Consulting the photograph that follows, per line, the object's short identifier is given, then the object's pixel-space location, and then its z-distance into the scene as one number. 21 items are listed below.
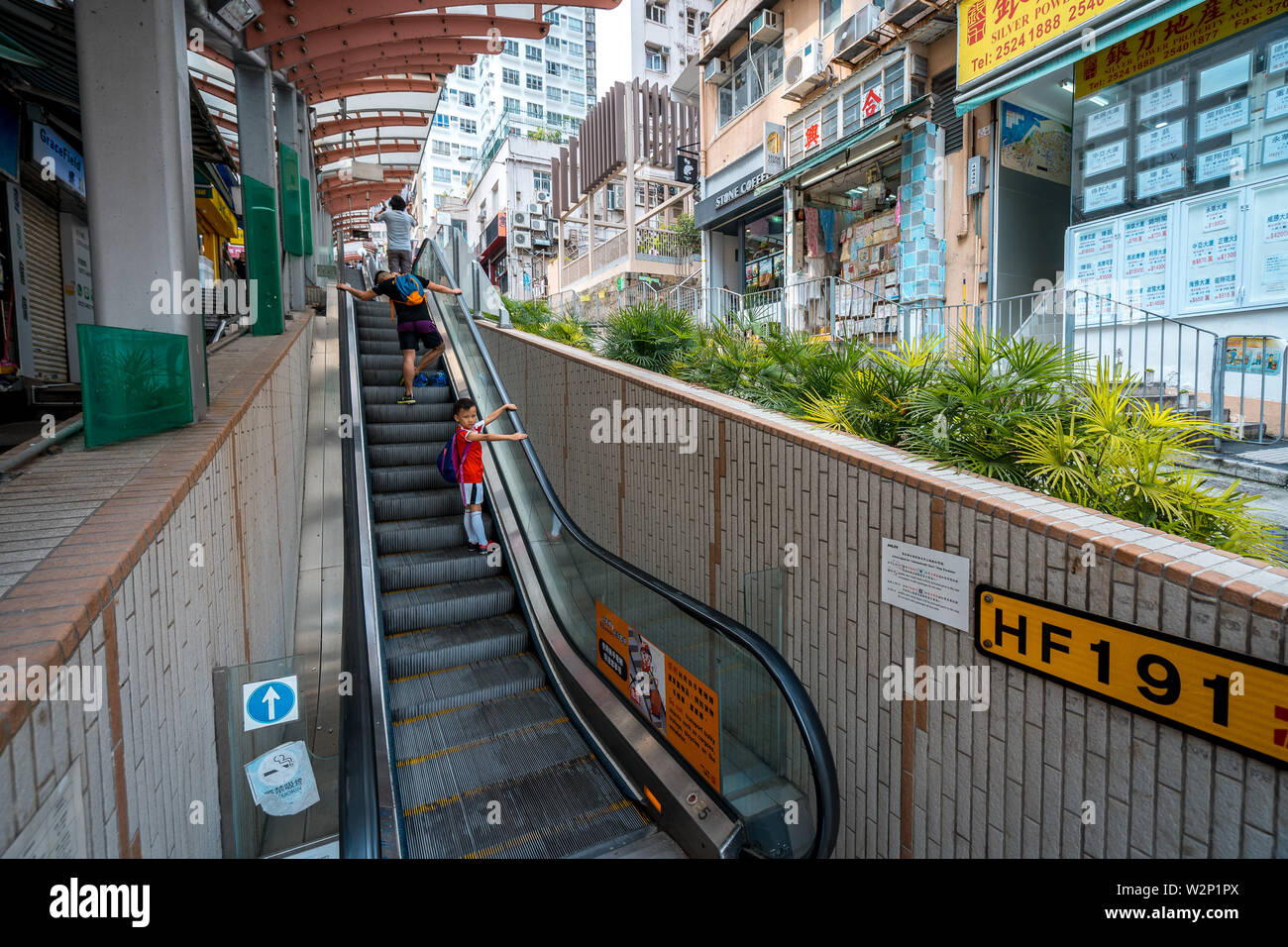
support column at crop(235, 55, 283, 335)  7.39
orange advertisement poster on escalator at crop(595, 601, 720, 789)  3.41
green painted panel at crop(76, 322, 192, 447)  2.67
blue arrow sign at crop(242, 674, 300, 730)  2.62
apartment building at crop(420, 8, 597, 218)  42.47
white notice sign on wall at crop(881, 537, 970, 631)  2.60
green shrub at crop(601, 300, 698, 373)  6.03
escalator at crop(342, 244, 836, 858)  3.22
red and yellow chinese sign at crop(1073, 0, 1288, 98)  5.50
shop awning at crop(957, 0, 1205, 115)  5.63
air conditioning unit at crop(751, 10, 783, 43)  11.94
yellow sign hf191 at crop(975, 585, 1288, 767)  1.75
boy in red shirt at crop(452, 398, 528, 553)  5.40
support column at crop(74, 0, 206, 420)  3.30
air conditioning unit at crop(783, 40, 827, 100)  10.59
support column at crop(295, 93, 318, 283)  10.95
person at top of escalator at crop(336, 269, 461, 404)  7.19
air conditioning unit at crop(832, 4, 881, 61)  9.07
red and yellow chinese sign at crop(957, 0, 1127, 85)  6.32
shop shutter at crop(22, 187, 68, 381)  6.77
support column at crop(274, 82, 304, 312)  9.56
